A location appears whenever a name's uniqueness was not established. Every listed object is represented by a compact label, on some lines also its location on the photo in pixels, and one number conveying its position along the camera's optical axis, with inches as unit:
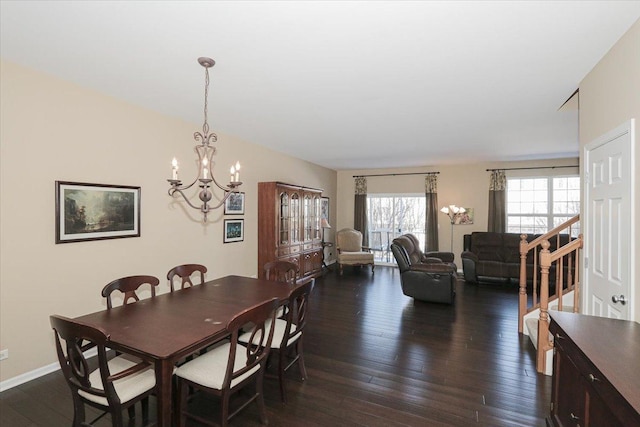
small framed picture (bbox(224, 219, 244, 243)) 187.2
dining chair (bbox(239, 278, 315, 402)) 95.3
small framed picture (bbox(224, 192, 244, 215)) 187.0
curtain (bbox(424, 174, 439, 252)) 295.9
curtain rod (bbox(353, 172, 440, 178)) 303.0
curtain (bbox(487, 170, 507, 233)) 274.5
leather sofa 239.5
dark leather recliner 186.7
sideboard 45.1
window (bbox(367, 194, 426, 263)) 313.3
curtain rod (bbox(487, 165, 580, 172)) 254.5
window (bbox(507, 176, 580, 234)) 259.6
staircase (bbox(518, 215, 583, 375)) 110.6
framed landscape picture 111.0
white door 77.4
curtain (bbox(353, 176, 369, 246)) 328.5
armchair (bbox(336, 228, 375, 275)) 283.1
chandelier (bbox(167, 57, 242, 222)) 92.8
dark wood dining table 67.0
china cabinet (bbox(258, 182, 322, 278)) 209.9
